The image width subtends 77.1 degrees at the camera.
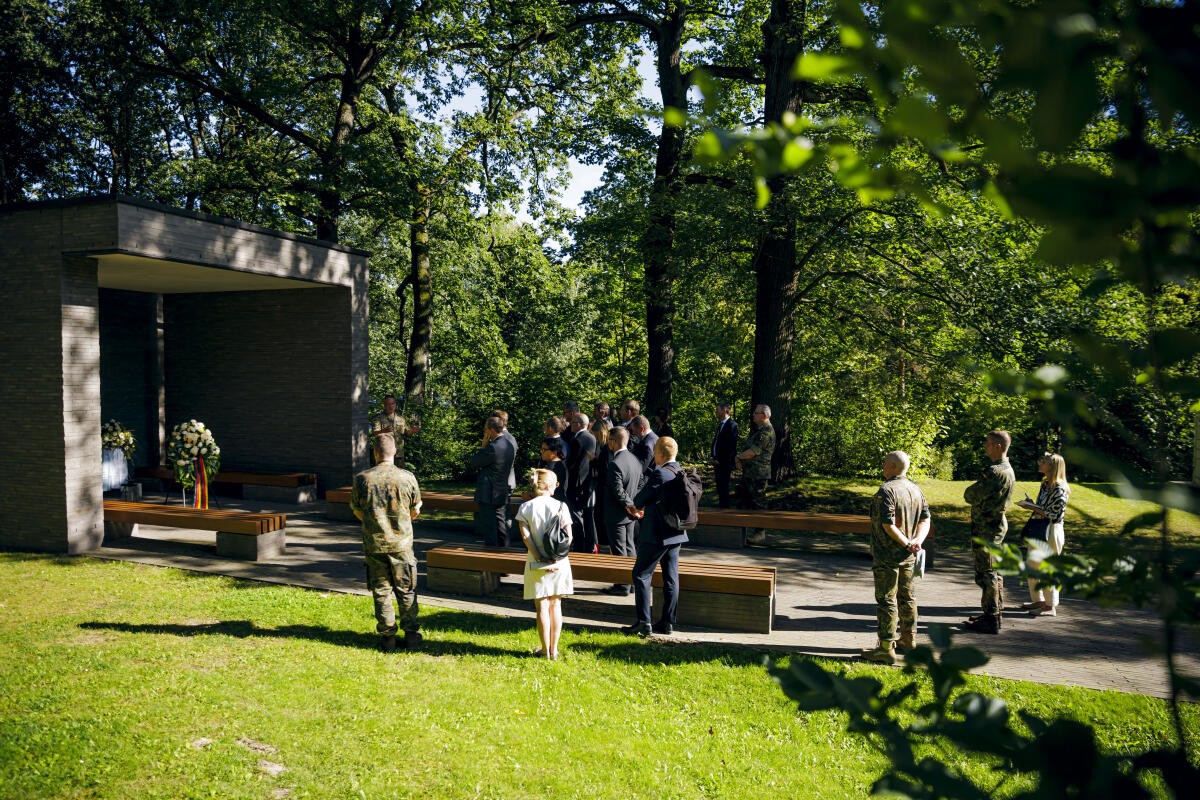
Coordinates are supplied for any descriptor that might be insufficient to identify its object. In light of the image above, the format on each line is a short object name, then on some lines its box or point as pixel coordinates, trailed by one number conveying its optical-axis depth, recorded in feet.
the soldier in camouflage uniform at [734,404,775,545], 43.09
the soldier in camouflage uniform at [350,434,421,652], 23.68
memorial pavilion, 34.73
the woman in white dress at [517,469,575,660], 22.82
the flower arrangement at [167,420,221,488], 39.58
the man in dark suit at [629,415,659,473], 34.96
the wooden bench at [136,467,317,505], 49.62
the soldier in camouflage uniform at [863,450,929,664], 22.57
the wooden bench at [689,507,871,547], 38.50
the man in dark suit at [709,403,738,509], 45.57
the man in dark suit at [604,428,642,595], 29.73
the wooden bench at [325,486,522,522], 42.52
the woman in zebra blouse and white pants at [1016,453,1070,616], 26.81
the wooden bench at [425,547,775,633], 26.43
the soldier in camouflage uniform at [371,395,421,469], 44.21
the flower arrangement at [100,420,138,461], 46.19
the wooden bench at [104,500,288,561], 34.50
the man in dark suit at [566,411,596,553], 35.14
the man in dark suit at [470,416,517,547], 34.04
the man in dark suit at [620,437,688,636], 24.98
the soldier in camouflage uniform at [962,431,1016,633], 25.12
